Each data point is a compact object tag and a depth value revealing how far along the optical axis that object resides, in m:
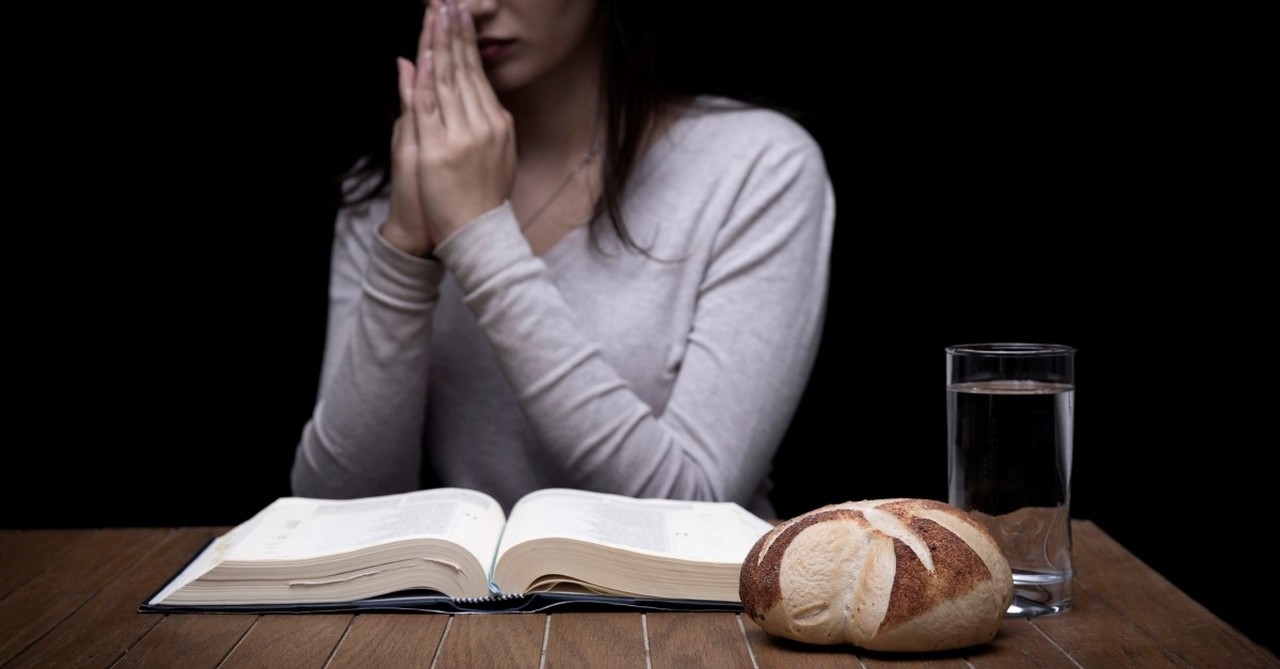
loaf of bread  0.79
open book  0.92
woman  1.37
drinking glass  0.88
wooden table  0.81
